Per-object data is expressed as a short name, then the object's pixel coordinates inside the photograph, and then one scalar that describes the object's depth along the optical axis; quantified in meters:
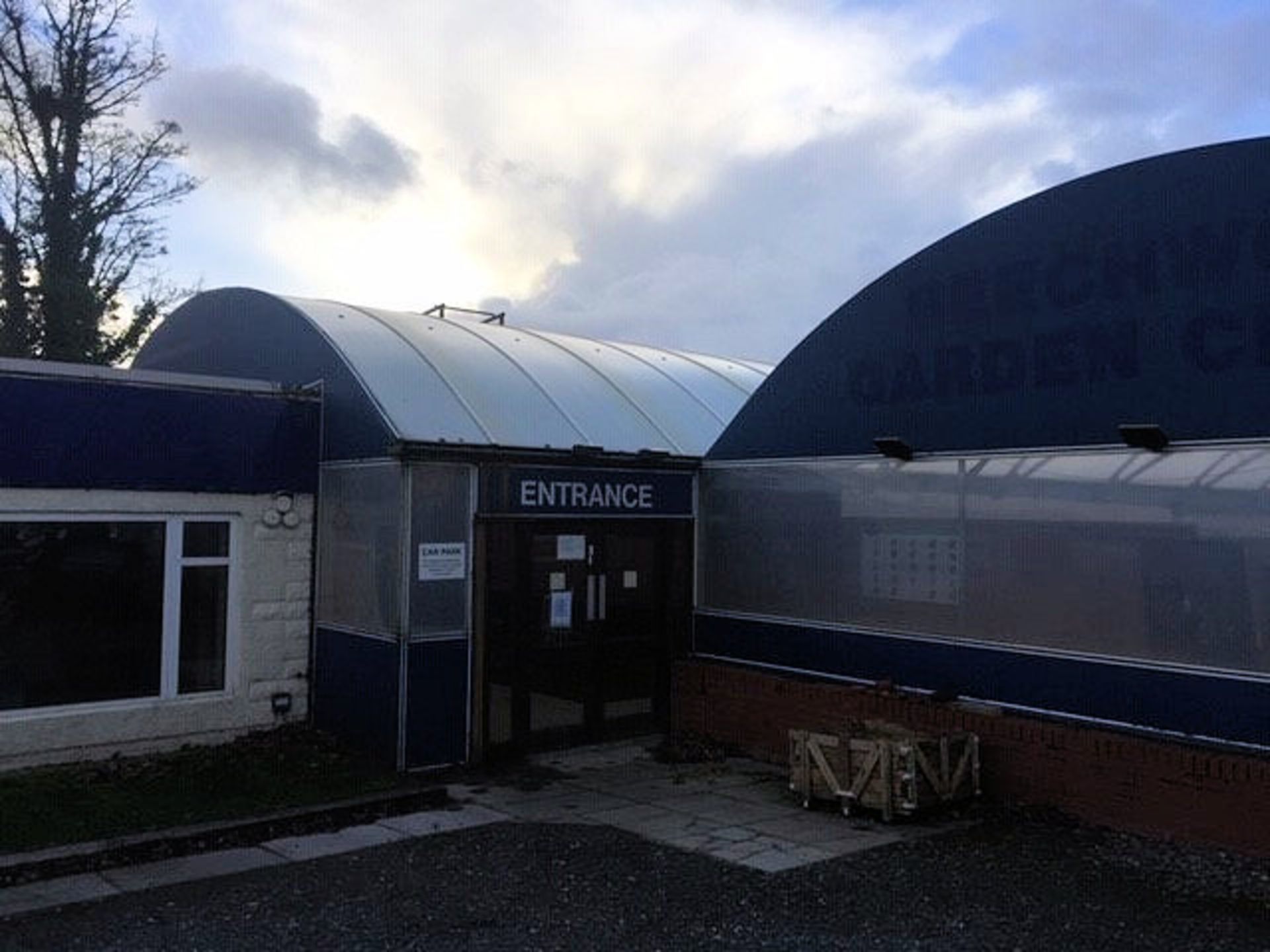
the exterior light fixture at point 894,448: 10.58
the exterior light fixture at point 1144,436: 8.74
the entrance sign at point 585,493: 11.16
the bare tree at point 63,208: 25.45
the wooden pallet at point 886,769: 9.02
